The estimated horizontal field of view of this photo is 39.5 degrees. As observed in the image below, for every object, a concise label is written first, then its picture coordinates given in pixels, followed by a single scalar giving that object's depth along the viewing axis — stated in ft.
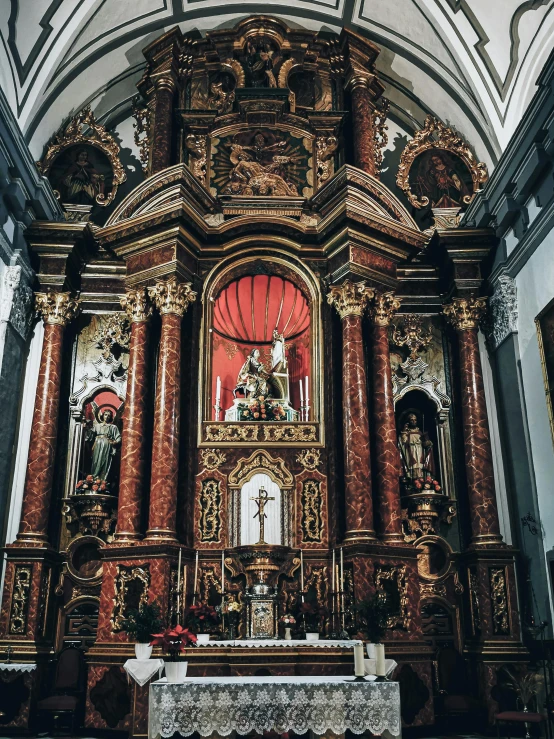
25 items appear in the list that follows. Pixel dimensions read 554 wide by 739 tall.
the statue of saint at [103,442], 37.22
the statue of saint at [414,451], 37.83
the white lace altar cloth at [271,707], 20.61
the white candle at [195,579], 33.12
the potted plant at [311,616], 31.60
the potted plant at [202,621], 28.48
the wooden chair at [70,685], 32.32
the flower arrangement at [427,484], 36.86
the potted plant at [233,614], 32.14
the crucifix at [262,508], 33.55
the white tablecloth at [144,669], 26.76
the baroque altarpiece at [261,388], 33.53
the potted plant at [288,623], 31.83
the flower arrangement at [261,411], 37.09
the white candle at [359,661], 22.06
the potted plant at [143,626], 24.67
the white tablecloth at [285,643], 29.09
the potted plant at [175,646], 21.57
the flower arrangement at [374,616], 25.07
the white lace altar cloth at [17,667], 32.42
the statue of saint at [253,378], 37.60
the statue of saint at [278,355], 38.40
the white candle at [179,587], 32.45
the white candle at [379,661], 22.21
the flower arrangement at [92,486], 36.29
